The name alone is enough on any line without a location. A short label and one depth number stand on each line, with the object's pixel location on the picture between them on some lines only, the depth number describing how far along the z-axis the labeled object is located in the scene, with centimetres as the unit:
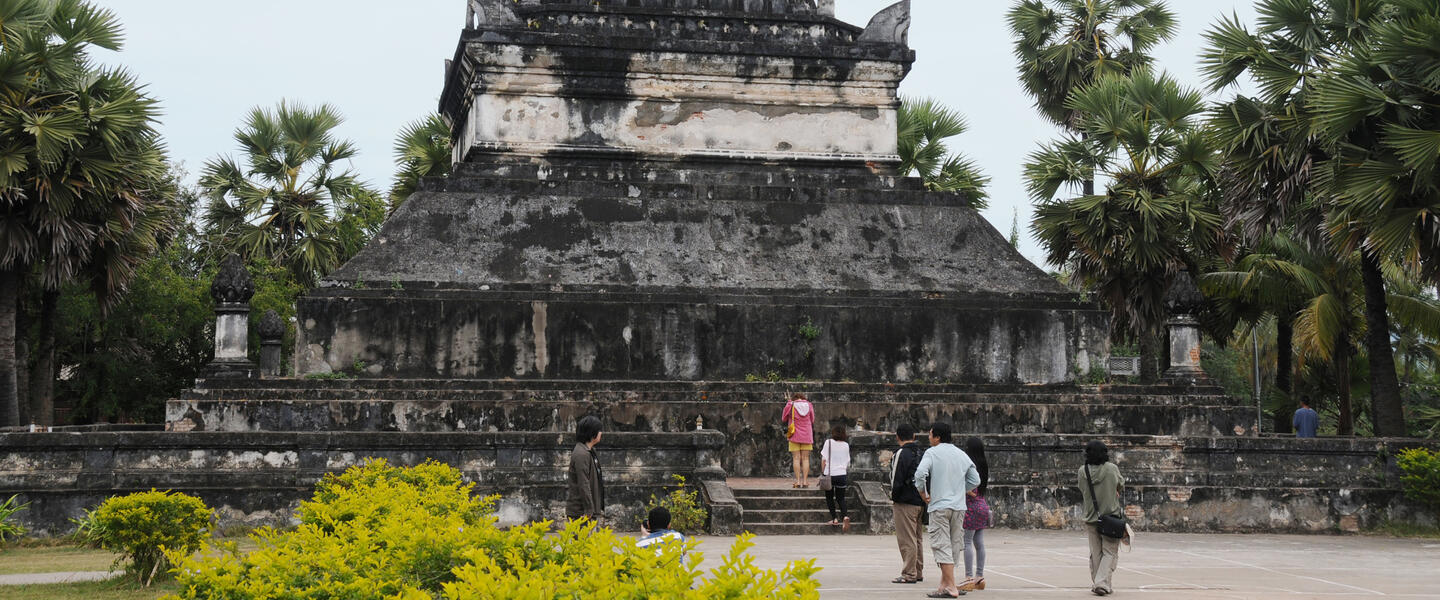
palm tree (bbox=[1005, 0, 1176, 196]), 3036
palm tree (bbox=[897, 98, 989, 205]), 2834
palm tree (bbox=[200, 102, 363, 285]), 2709
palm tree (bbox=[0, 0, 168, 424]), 1753
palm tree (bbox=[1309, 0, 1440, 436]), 1497
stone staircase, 1404
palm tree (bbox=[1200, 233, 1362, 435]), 2066
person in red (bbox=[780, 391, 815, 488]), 1514
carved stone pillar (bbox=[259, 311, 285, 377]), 2042
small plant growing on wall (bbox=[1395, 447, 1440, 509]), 1495
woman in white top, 1368
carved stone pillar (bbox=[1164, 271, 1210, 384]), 1855
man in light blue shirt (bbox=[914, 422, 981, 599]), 956
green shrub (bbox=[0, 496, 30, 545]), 1068
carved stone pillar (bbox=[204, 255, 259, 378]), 1736
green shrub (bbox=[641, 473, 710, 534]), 1362
